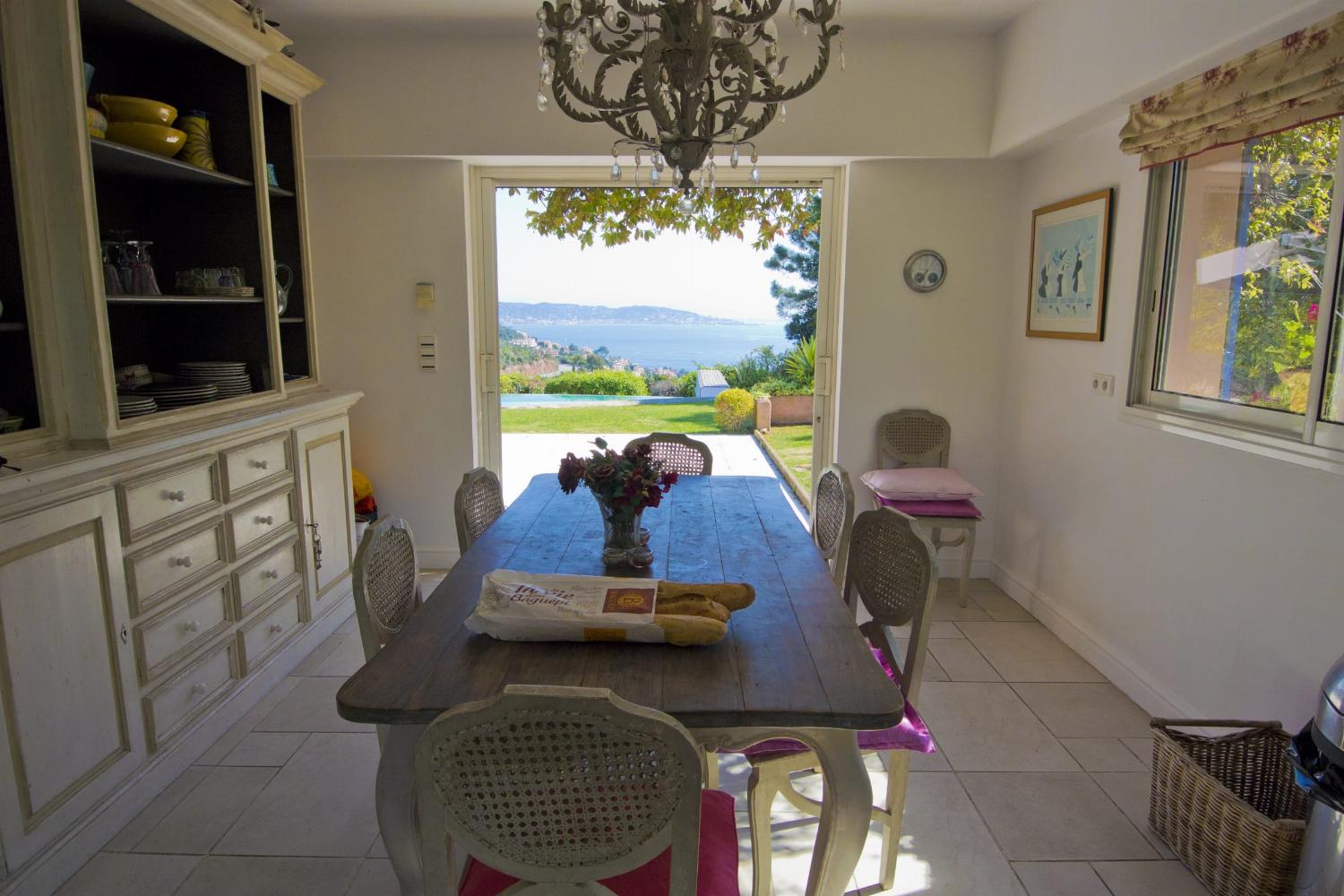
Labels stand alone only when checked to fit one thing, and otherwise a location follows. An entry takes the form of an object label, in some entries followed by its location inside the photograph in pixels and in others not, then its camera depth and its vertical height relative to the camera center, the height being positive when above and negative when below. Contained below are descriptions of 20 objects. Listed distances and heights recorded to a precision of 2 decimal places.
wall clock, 4.11 +0.28
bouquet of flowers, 2.04 -0.40
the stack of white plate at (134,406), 2.37 -0.26
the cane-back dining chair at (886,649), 1.86 -0.83
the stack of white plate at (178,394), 2.62 -0.25
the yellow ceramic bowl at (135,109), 2.47 +0.65
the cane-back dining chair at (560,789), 1.09 -0.65
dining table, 1.39 -0.65
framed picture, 3.25 +0.25
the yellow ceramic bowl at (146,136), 2.51 +0.57
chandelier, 1.73 +0.57
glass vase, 2.12 -0.58
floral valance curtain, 2.06 +0.66
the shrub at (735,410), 4.61 -0.49
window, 2.20 +0.13
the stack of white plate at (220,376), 2.81 -0.20
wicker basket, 1.84 -1.18
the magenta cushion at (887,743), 1.83 -0.95
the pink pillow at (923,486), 3.81 -0.76
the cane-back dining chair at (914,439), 4.20 -0.59
